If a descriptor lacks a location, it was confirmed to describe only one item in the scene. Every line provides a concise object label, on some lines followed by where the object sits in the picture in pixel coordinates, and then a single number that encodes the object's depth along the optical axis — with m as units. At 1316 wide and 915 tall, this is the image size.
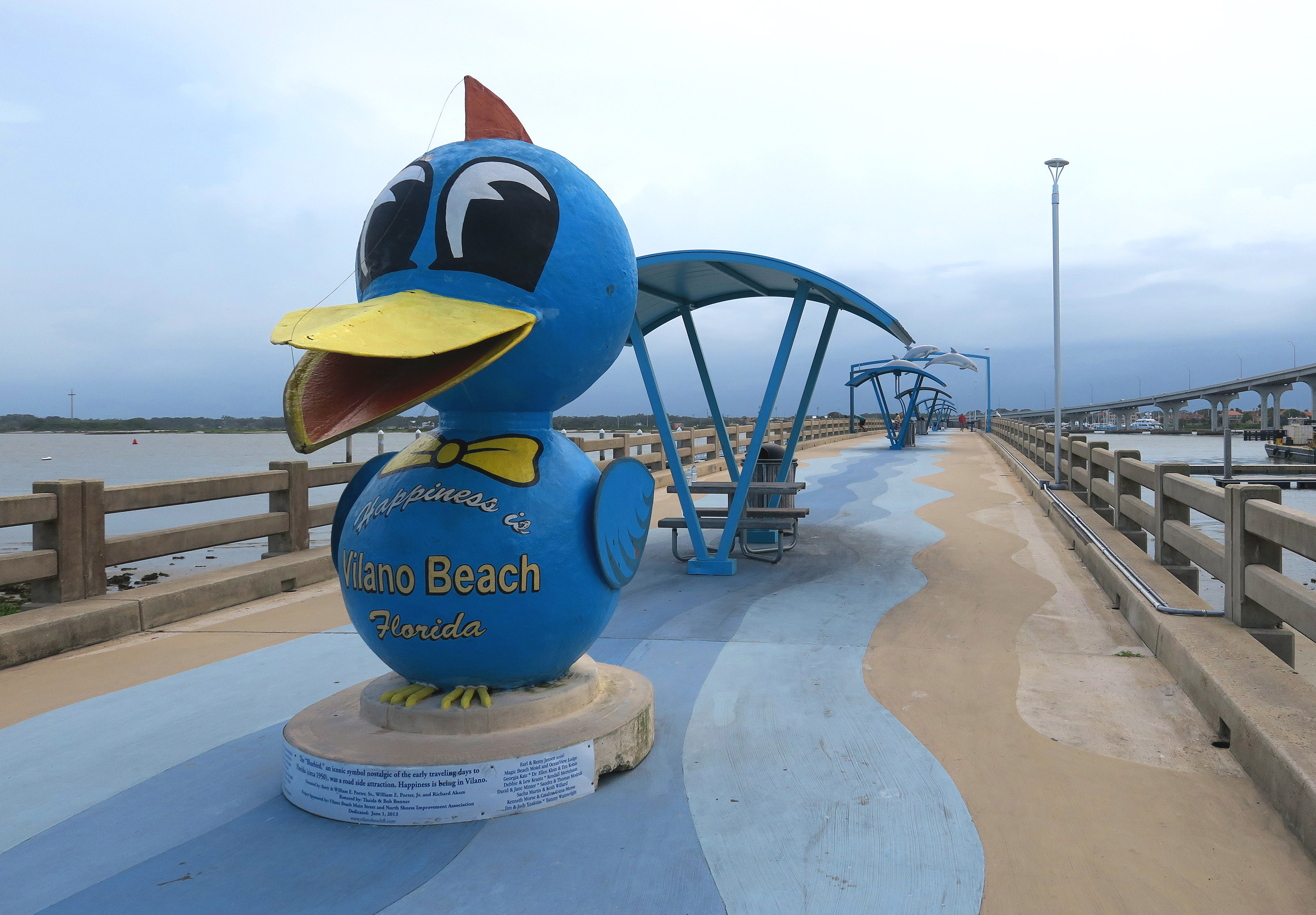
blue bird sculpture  2.87
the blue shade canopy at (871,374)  28.11
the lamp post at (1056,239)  13.05
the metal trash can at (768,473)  8.47
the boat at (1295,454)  29.08
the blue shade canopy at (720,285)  6.61
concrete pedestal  2.83
